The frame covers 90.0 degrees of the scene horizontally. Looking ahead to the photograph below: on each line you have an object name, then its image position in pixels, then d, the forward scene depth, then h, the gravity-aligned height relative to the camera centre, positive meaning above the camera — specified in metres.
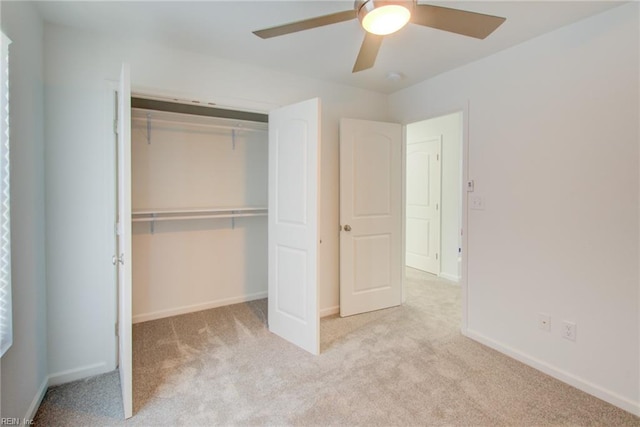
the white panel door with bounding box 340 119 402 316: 3.24 -0.09
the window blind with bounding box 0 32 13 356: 1.54 -0.02
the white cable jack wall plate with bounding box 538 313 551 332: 2.28 -0.82
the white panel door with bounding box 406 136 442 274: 4.82 +0.05
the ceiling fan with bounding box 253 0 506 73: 1.41 +0.88
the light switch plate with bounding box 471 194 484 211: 2.68 +0.05
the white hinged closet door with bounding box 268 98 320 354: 2.49 -0.13
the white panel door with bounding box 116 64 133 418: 1.73 -0.14
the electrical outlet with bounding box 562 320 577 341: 2.14 -0.83
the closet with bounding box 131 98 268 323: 3.13 -0.05
